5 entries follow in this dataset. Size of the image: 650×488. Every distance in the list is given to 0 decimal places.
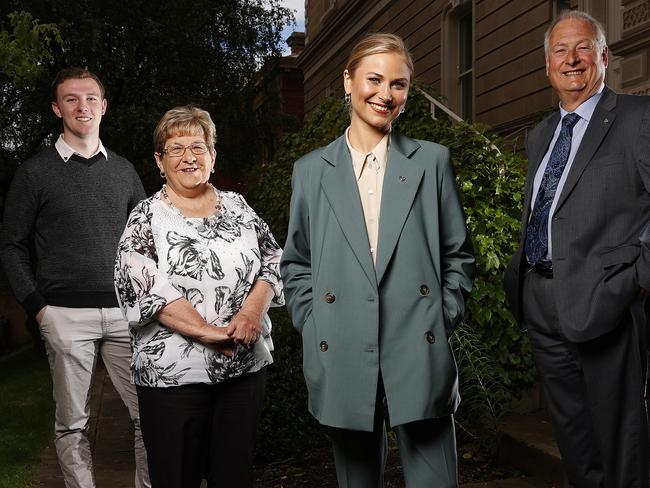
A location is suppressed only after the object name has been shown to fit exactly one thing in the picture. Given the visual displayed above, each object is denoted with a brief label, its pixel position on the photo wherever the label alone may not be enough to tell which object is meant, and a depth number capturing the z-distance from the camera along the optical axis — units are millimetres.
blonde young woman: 2949
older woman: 3373
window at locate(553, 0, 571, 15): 11598
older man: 3391
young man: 4234
